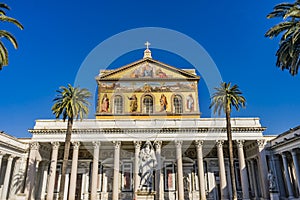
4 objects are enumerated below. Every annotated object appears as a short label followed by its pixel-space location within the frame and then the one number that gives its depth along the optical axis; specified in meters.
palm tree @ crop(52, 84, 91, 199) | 20.55
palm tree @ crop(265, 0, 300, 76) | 12.87
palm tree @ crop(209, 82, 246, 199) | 21.77
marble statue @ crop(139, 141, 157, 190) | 13.86
